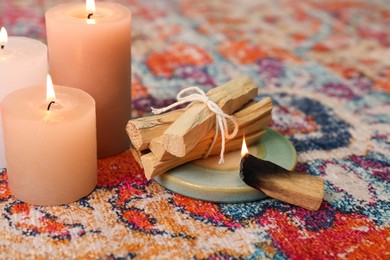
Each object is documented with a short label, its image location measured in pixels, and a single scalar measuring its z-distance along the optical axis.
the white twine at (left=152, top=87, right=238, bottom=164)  0.57
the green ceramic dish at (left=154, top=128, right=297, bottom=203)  0.55
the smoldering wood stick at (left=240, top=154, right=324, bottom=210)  0.55
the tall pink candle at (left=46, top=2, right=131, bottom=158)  0.58
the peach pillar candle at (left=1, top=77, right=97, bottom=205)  0.53
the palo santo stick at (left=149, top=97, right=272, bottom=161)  0.59
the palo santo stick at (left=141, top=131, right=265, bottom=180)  0.55
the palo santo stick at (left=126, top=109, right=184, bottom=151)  0.56
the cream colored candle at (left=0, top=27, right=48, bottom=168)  0.57
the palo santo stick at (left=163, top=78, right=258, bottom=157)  0.54
